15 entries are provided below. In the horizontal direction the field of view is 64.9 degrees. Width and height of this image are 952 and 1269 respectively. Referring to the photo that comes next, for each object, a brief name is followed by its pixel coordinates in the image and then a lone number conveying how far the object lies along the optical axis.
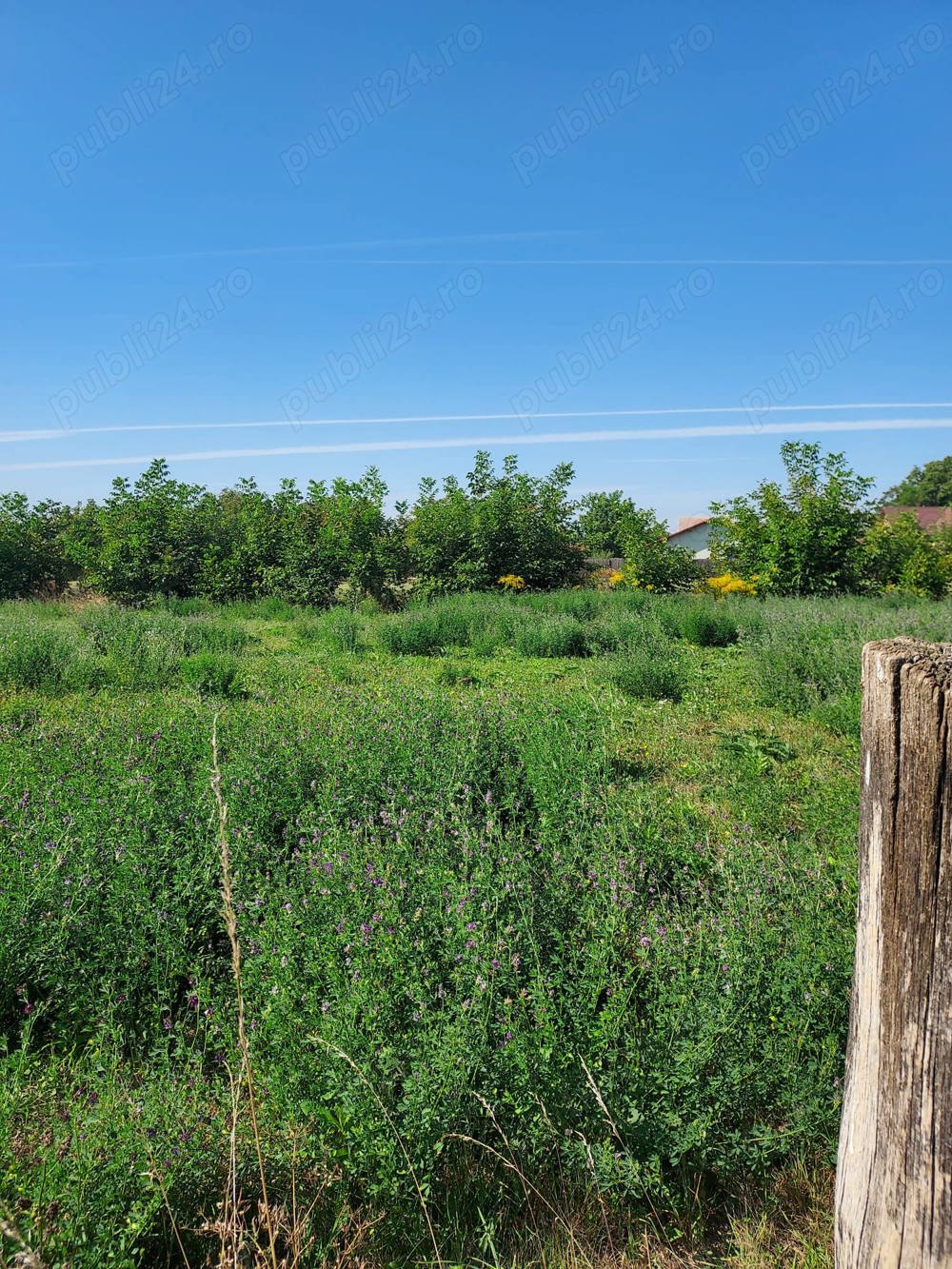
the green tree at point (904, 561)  16.34
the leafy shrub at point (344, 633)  11.98
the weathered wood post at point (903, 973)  1.04
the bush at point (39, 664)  8.75
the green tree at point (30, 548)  18.75
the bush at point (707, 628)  12.39
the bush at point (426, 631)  11.98
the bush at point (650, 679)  8.72
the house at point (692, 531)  57.84
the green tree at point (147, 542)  18.05
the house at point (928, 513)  53.75
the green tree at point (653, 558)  18.08
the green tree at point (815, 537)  16.28
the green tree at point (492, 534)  18.00
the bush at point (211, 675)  8.61
